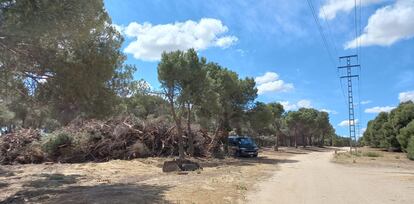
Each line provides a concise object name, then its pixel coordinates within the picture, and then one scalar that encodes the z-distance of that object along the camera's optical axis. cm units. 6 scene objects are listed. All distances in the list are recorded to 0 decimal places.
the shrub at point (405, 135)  4362
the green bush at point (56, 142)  2744
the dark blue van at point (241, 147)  3828
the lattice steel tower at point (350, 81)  4886
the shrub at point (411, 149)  3675
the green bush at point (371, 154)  4219
